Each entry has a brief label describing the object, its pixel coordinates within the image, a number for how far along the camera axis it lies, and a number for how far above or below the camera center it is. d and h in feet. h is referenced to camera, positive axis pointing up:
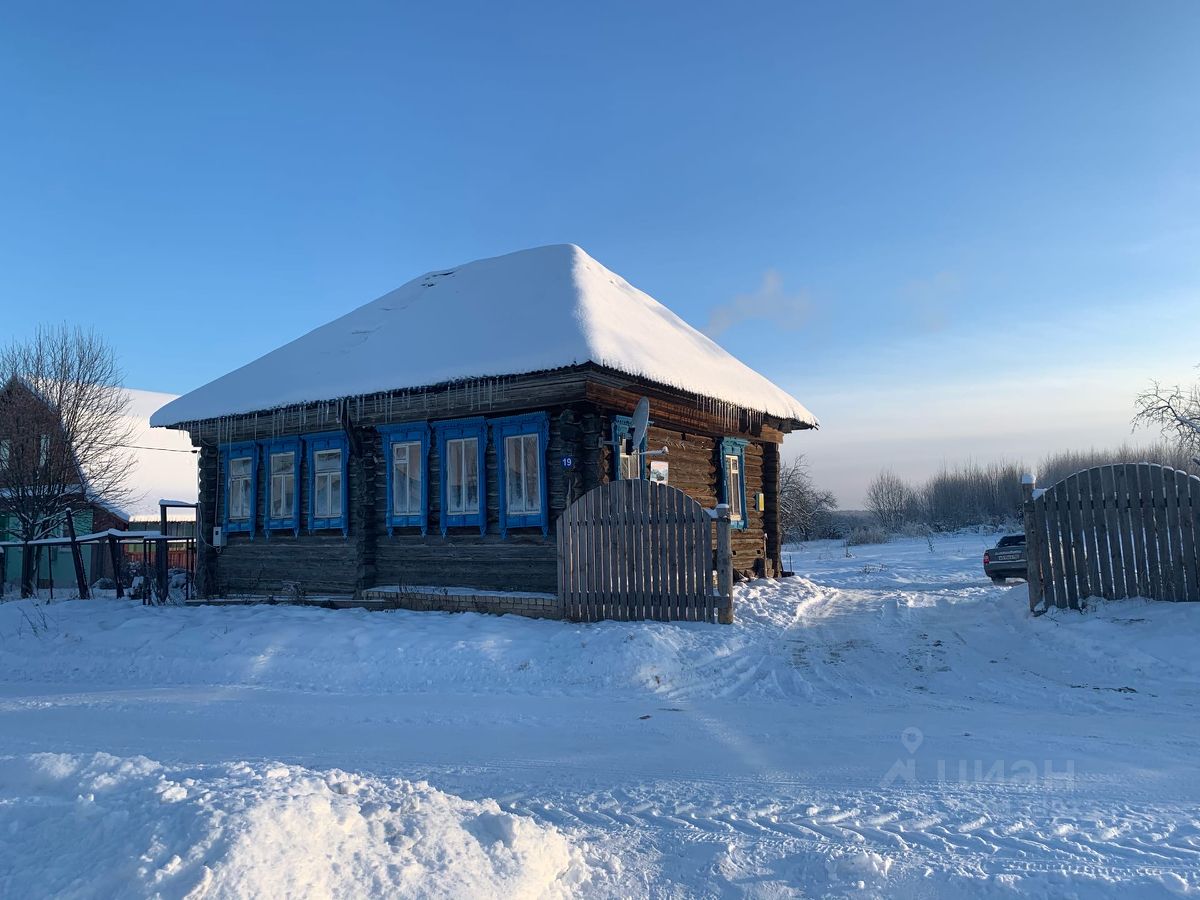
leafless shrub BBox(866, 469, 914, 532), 224.94 +2.78
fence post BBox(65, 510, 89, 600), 50.49 -2.15
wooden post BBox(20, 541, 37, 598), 54.44 -2.23
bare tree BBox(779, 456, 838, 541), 163.53 +1.08
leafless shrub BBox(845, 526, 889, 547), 157.89 -5.11
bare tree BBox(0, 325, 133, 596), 76.43 +9.49
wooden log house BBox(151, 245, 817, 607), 41.78 +5.50
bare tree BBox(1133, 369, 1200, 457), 74.41 +7.68
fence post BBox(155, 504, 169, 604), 49.96 -1.81
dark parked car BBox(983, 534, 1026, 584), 63.72 -4.33
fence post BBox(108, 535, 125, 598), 49.98 -1.76
